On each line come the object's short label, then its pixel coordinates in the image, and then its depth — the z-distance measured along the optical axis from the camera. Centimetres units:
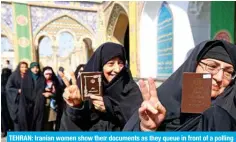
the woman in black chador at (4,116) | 281
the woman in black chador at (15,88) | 228
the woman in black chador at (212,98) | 58
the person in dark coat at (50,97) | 221
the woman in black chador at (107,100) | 85
